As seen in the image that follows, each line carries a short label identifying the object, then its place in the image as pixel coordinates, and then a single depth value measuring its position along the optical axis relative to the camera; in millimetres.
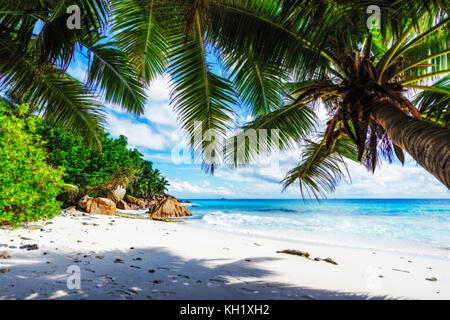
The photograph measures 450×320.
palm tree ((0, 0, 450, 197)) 2225
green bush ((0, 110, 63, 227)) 4000
